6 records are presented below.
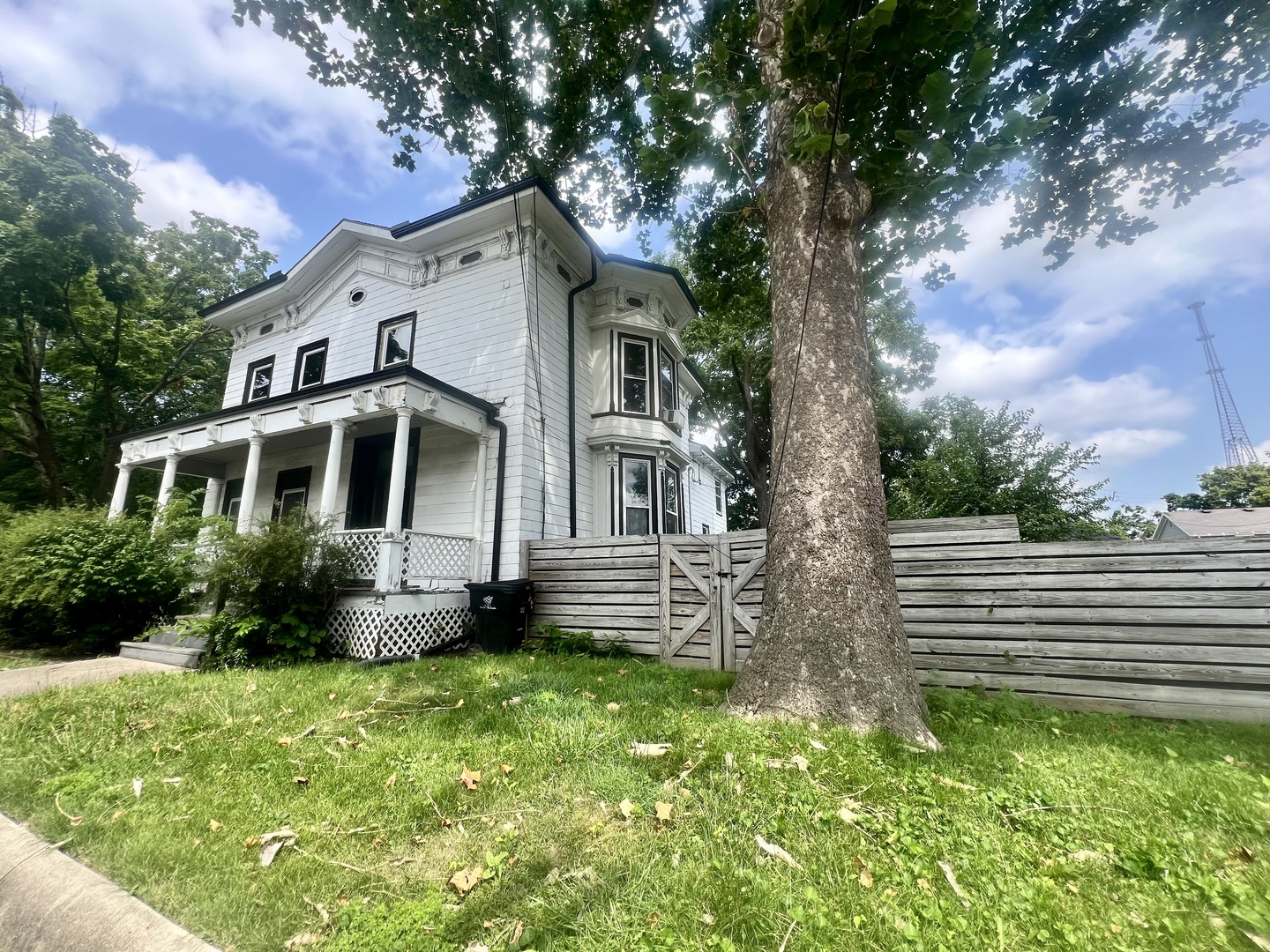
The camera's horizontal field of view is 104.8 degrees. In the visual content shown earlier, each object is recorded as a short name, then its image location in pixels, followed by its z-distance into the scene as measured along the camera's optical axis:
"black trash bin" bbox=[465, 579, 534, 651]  7.20
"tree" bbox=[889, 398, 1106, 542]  13.37
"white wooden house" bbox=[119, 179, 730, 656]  7.95
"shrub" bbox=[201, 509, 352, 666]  6.40
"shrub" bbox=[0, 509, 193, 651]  7.16
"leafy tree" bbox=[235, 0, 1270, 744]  3.52
